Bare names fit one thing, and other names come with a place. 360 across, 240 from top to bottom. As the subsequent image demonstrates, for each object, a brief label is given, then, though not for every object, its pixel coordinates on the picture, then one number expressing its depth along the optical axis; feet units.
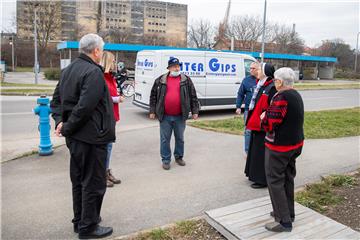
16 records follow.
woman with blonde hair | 14.99
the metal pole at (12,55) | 171.85
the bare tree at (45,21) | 189.67
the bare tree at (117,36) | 235.87
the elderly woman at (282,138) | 11.24
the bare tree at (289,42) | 226.58
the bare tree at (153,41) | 260.62
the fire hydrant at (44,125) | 20.54
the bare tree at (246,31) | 234.79
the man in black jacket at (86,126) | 10.41
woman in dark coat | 14.96
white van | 36.68
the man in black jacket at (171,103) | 18.67
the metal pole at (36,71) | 79.96
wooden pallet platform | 11.17
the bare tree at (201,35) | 252.62
